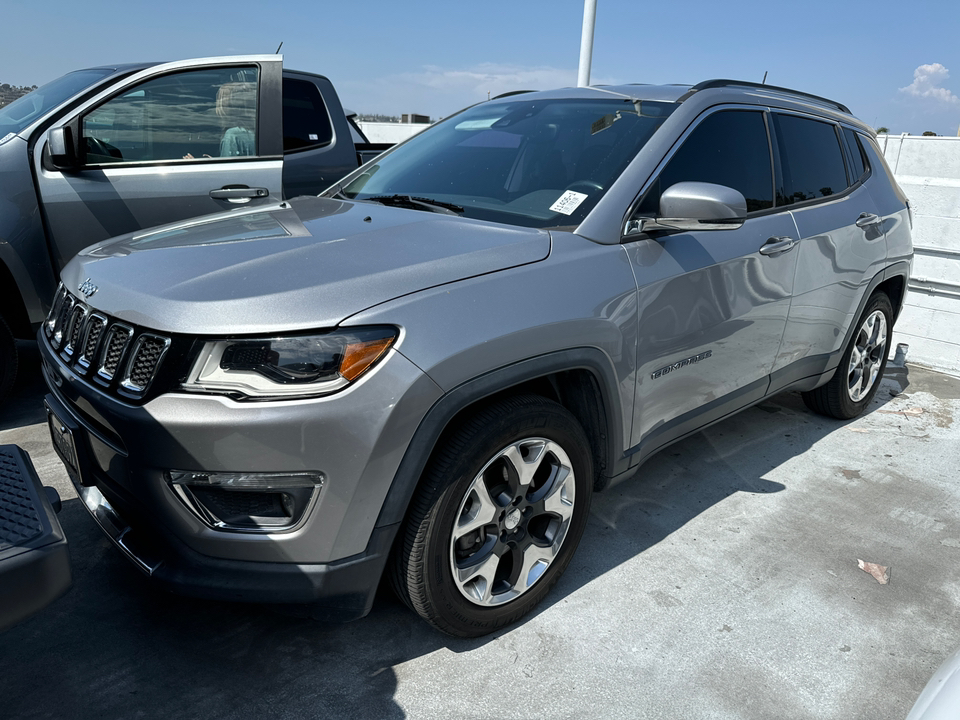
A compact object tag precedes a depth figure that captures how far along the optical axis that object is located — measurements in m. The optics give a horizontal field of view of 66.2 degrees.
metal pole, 8.42
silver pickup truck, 3.95
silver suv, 1.89
